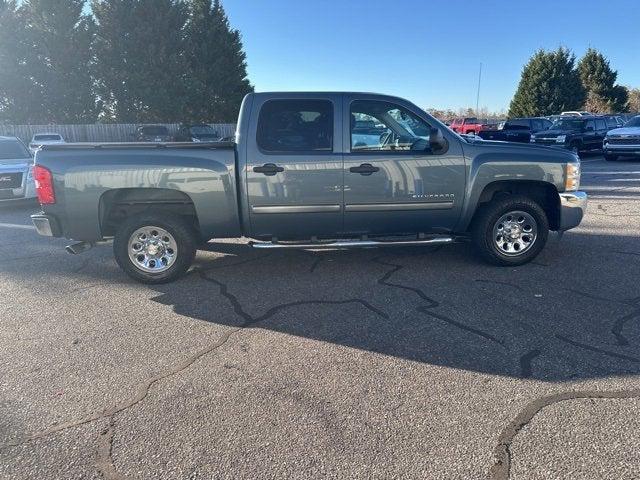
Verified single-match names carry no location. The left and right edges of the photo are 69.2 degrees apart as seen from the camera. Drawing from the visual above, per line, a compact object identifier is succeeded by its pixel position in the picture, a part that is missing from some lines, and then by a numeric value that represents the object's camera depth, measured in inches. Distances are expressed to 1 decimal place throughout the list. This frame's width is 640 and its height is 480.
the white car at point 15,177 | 375.9
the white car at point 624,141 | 700.7
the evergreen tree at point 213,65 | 1439.5
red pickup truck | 1151.5
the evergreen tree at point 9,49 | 1251.2
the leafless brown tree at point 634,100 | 1982.0
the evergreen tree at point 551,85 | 1525.6
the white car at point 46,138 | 1035.5
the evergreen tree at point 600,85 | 1647.4
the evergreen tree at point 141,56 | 1318.9
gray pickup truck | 188.9
